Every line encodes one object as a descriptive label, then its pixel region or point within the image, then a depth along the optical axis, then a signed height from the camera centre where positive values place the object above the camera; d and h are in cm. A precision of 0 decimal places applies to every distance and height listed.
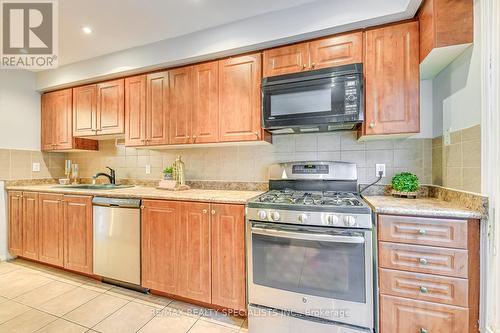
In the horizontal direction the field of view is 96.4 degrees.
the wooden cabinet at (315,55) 172 +90
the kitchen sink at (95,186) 280 -27
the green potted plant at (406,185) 174 -16
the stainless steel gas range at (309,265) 139 -67
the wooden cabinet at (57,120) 290 +60
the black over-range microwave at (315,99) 165 +51
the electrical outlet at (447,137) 157 +19
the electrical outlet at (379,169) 195 -4
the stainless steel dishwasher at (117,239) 206 -71
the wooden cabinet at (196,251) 174 -72
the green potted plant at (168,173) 250 -9
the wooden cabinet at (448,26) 134 +85
